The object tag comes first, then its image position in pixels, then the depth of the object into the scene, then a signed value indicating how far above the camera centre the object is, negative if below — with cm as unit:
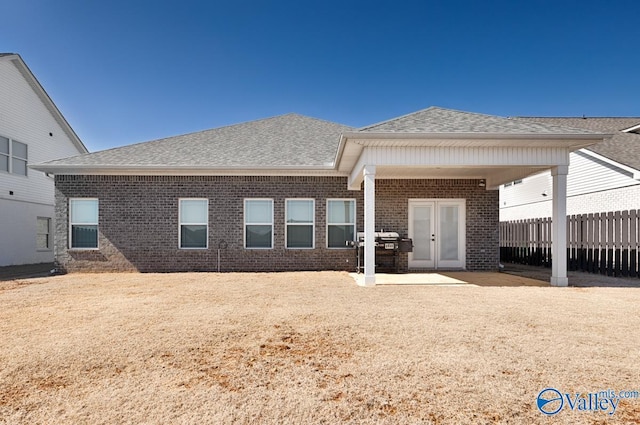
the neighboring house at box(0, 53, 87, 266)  1434 +262
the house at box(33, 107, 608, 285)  1120 +35
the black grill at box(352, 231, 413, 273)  1045 -76
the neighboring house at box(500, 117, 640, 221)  1313 +181
